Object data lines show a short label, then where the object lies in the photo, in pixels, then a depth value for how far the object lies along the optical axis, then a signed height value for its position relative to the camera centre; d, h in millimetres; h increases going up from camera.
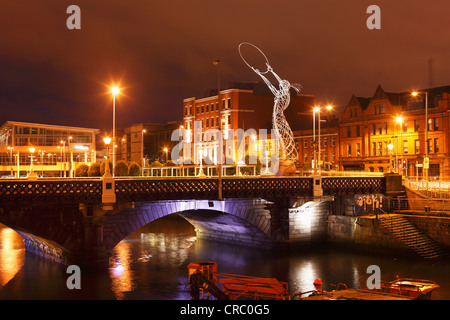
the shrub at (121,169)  71375 +421
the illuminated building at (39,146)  117812 +6130
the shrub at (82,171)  76000 +254
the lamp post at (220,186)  37750 -1082
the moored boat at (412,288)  27438 -6357
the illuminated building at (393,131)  80438 +6265
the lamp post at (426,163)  48688 +470
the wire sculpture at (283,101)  56972 +7565
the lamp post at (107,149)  32812 +1475
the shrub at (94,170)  71562 +336
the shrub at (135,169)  73188 +408
